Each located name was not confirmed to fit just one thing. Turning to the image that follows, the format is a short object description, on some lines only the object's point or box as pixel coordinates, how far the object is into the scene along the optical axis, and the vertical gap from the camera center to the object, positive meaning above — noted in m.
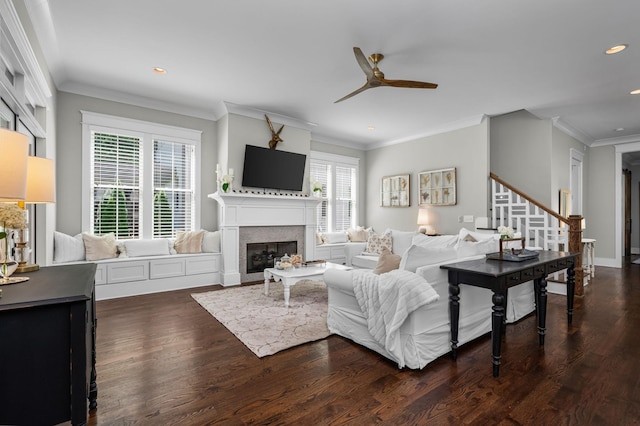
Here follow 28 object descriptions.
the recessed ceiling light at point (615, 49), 3.37 +1.81
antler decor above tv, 5.80 +1.43
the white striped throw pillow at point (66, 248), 4.20 -0.44
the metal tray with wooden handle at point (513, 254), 2.86 -0.37
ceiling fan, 3.32 +1.47
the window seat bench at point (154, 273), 4.47 -0.88
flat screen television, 5.58 +0.87
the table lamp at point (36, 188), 1.75 +0.16
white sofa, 2.49 -0.88
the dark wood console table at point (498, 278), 2.34 -0.51
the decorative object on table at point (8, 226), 1.60 -0.05
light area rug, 3.02 -1.16
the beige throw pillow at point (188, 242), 5.25 -0.43
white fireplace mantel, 5.33 +0.00
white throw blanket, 2.39 -0.66
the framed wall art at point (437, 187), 6.20 +0.58
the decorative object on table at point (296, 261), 4.41 -0.63
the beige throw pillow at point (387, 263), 2.88 -0.43
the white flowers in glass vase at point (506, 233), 3.06 -0.17
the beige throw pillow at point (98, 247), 4.45 -0.44
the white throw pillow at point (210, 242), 5.45 -0.45
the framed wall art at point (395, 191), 7.11 +0.58
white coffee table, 3.98 -0.75
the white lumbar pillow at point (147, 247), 4.81 -0.49
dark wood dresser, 1.27 -0.59
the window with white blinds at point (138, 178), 4.78 +0.62
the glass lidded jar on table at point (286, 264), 4.28 -0.65
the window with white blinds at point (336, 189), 7.42 +0.66
